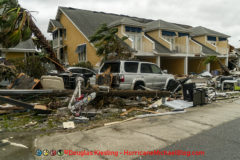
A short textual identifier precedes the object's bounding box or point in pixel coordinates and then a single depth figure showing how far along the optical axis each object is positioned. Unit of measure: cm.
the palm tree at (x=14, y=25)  802
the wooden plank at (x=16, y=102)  634
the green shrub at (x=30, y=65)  1156
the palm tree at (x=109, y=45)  1495
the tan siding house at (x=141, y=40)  2128
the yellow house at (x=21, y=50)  1705
